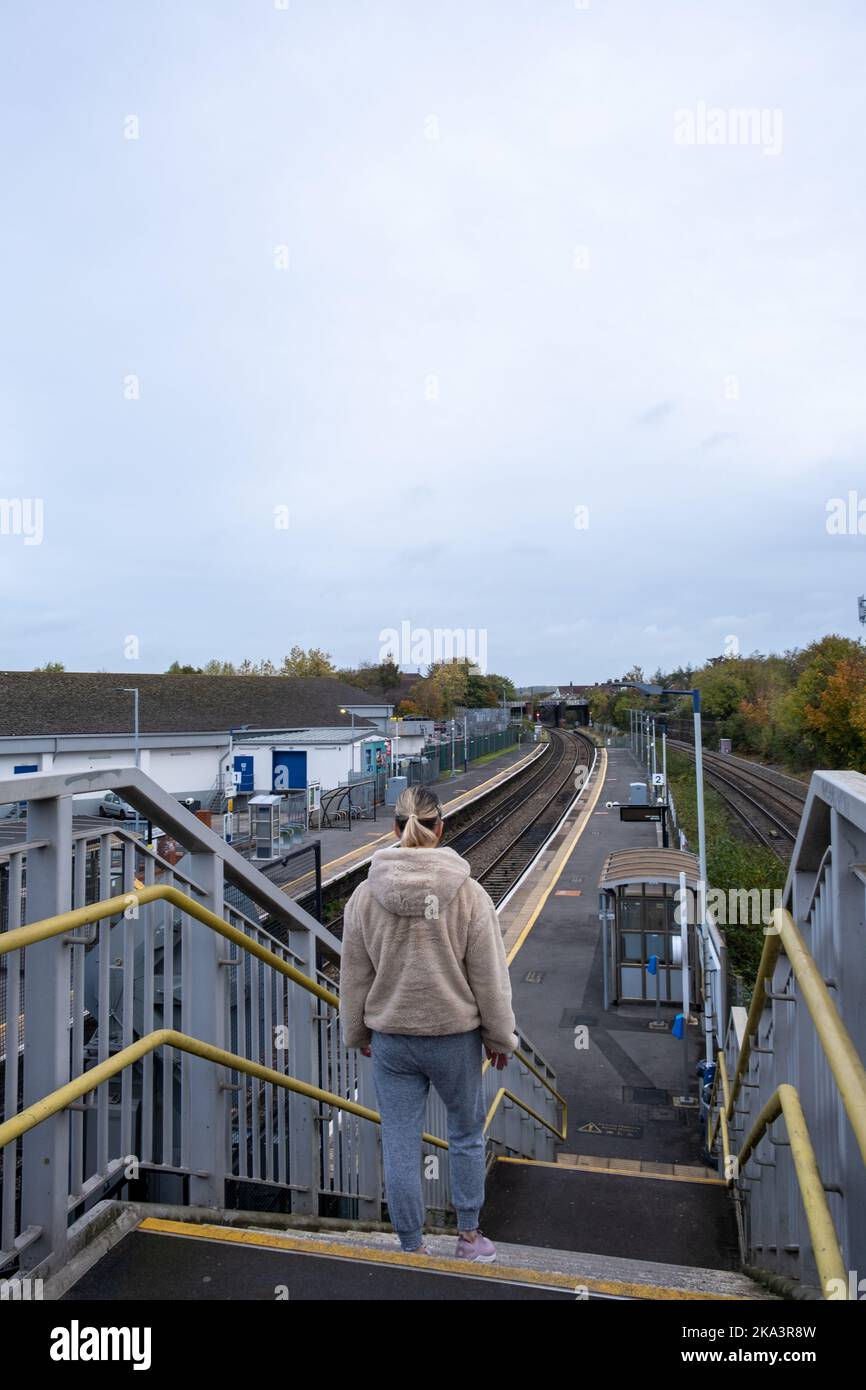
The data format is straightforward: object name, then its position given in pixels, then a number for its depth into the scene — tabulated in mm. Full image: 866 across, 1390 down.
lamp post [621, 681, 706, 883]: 13053
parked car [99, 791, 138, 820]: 23581
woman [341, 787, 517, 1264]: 2760
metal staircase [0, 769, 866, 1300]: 2383
